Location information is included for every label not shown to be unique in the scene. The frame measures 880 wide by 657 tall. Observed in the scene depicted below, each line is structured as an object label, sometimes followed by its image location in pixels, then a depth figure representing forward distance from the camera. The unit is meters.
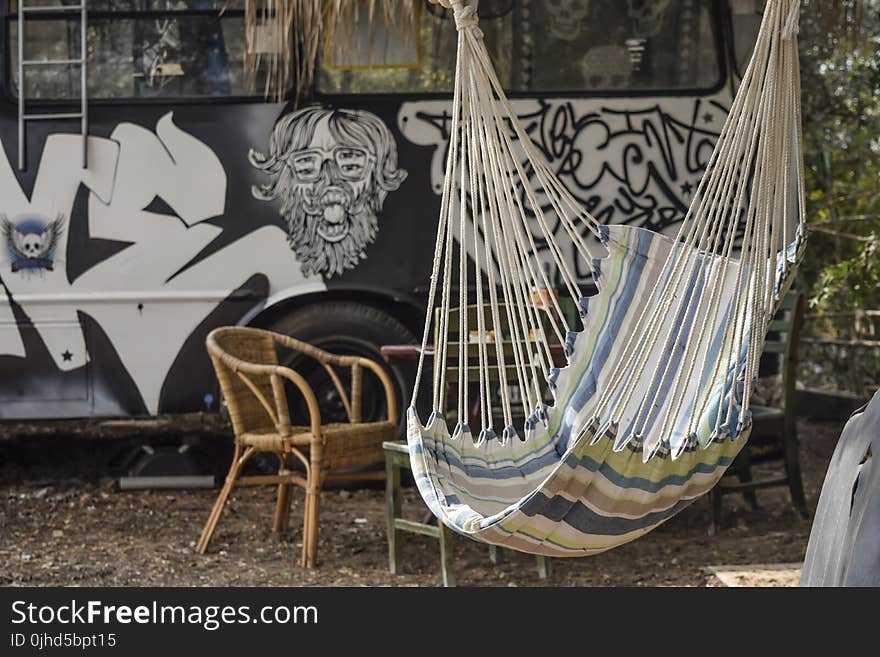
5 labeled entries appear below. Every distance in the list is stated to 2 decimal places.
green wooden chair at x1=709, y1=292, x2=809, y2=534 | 4.48
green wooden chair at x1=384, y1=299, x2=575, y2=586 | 3.77
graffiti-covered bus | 5.09
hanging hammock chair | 2.40
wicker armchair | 4.03
